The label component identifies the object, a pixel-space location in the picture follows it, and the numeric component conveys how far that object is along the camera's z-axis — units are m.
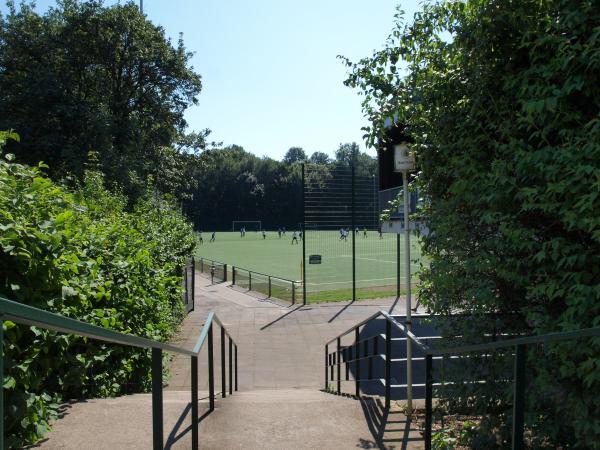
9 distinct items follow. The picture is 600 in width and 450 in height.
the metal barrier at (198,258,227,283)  25.30
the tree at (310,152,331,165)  143.62
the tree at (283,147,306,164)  152.15
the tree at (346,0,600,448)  2.91
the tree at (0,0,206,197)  22.20
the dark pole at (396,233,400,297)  18.98
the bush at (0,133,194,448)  3.37
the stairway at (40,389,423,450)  3.85
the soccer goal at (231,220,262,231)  92.00
